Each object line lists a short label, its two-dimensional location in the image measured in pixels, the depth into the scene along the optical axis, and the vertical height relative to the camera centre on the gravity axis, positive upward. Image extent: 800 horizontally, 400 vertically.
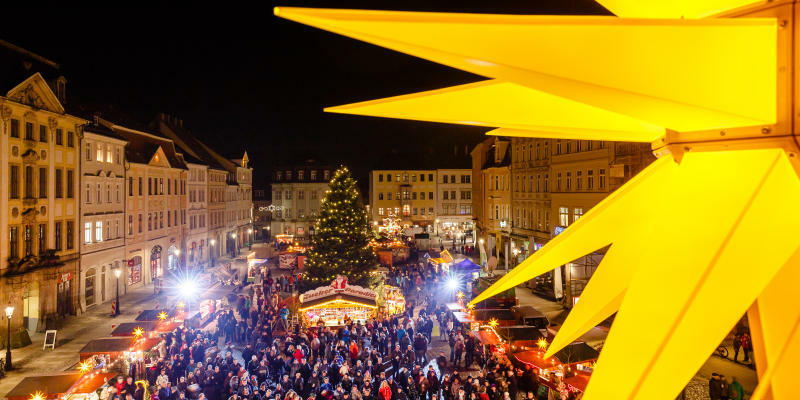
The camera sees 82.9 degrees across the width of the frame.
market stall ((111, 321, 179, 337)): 17.34 -5.30
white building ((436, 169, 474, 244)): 74.75 -0.46
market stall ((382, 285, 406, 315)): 23.81 -5.70
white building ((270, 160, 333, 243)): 72.75 -0.62
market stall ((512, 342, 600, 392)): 13.82 -5.53
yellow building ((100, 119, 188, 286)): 34.94 -0.89
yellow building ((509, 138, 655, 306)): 26.20 +0.89
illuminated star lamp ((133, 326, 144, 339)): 17.16 -5.30
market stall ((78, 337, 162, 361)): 15.51 -5.40
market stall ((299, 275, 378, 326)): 20.94 -5.11
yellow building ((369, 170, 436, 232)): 74.94 -0.14
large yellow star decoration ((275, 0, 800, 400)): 1.71 +0.33
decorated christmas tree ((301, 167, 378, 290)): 28.23 -3.01
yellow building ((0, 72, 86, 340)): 21.81 -0.63
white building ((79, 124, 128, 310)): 28.50 -1.39
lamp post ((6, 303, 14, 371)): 17.20 -6.20
